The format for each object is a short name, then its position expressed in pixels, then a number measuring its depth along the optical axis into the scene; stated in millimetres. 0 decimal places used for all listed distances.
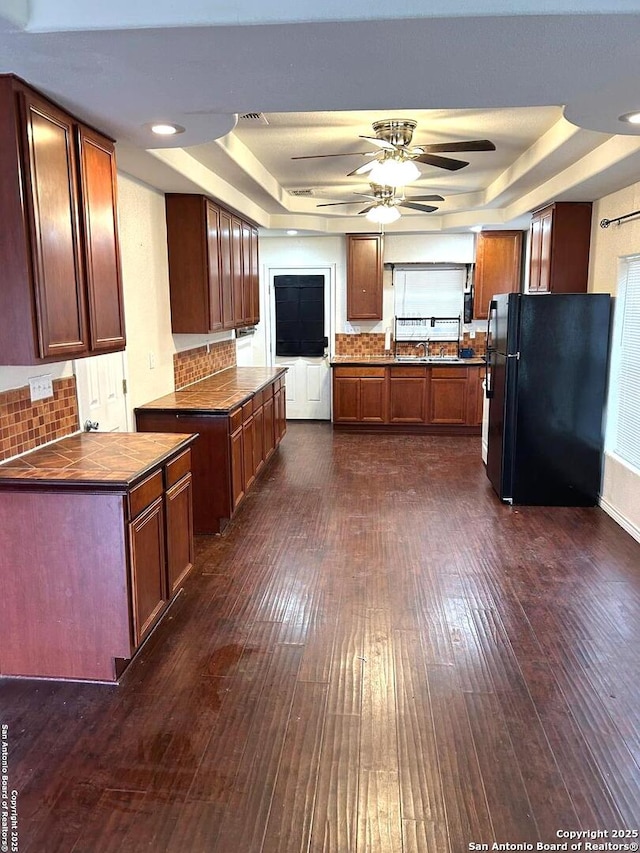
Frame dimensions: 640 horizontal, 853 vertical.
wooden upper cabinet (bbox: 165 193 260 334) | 4520
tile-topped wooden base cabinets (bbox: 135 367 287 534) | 4062
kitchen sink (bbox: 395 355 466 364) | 7359
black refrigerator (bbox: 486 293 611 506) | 4672
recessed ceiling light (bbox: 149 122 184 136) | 2734
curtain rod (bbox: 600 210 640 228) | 4484
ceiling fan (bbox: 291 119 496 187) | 3451
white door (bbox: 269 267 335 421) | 7926
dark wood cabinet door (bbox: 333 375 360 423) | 7434
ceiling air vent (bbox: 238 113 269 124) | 3477
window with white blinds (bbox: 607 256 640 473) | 4324
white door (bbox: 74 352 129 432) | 3330
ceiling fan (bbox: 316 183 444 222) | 4719
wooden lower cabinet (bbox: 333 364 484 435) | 7270
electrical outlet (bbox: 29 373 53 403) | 2834
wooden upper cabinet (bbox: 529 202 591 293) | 4945
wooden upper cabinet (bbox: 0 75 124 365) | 2240
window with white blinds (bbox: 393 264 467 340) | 7676
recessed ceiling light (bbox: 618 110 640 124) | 2619
